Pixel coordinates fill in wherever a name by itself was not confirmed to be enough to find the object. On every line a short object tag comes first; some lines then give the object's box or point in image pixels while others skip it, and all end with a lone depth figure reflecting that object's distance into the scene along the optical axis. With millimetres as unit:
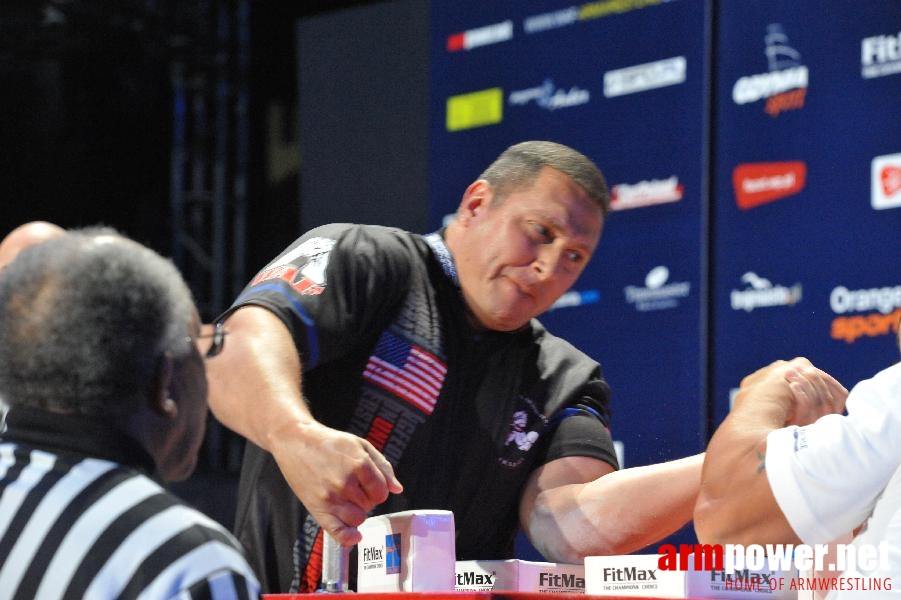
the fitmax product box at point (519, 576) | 2423
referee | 1983
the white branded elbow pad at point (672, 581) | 2281
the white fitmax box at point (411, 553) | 2373
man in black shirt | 2633
